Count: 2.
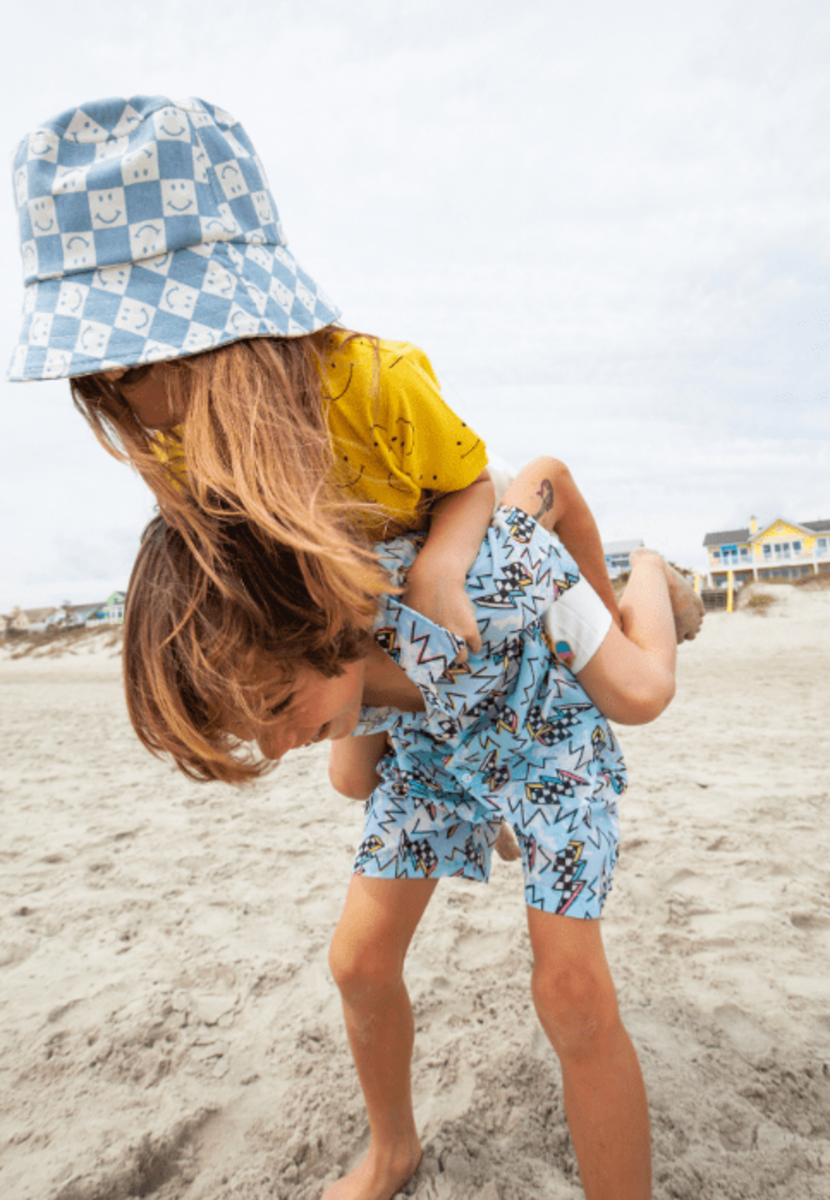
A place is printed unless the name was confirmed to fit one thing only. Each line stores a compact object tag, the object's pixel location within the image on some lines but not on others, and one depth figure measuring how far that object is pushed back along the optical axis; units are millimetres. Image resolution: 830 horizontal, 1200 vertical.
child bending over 1083
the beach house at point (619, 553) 28272
